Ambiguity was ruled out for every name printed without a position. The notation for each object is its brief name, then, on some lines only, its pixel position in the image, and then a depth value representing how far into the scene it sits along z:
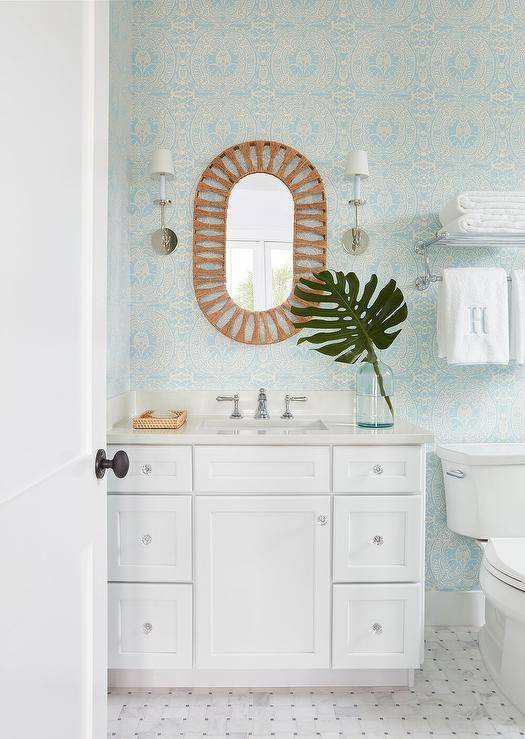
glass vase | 2.11
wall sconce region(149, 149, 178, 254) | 2.27
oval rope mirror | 2.40
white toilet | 1.81
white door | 0.76
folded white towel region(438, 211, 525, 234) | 2.14
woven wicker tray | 2.02
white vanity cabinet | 1.91
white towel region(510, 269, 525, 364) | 2.23
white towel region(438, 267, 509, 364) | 2.22
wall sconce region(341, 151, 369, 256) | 2.28
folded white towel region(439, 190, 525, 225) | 2.15
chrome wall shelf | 2.21
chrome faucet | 2.34
